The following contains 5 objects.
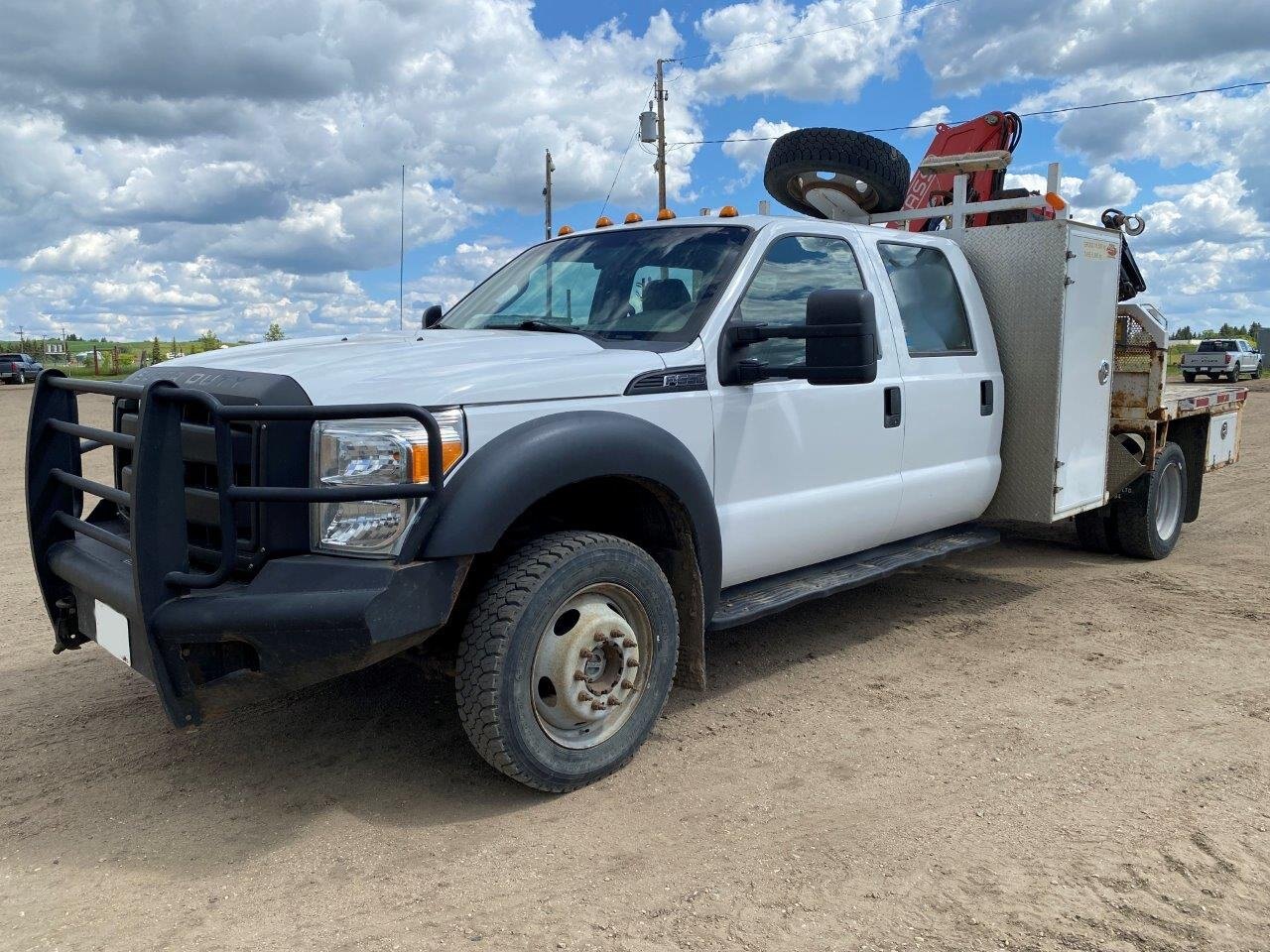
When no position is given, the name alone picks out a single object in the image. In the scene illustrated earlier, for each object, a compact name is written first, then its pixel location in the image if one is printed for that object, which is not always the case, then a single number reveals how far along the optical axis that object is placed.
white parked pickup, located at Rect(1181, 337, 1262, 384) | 34.88
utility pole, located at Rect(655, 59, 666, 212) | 27.88
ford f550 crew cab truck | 3.02
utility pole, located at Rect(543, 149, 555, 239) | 33.25
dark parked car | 42.88
